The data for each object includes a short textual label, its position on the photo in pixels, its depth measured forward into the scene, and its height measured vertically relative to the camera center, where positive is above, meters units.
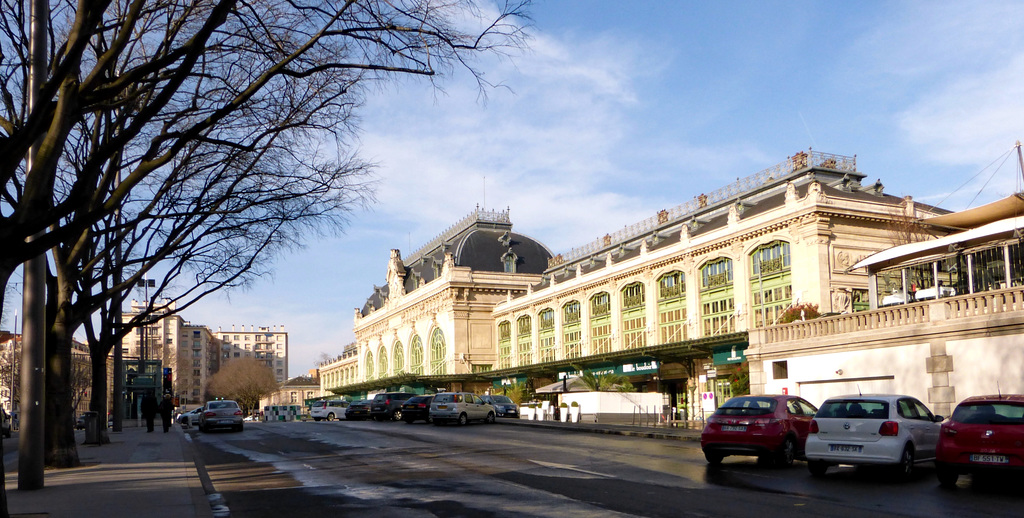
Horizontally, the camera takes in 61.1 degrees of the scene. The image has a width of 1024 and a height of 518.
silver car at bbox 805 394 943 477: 14.67 -1.61
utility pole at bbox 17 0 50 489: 13.28 -0.16
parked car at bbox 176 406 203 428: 50.56 -3.26
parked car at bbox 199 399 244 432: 38.28 -2.40
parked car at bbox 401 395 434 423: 44.91 -2.79
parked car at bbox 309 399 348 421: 58.95 -3.49
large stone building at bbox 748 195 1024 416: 21.38 +0.23
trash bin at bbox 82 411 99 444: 26.47 -1.92
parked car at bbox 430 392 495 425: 40.16 -2.50
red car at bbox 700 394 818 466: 17.27 -1.72
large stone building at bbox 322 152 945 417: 45.69 +4.34
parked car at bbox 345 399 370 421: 52.41 -3.20
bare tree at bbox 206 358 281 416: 134.12 -3.51
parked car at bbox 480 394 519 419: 50.97 -3.18
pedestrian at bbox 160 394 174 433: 39.84 -2.16
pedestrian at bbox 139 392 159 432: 40.41 -2.08
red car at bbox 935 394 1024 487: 12.89 -1.52
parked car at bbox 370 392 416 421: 50.94 -2.93
